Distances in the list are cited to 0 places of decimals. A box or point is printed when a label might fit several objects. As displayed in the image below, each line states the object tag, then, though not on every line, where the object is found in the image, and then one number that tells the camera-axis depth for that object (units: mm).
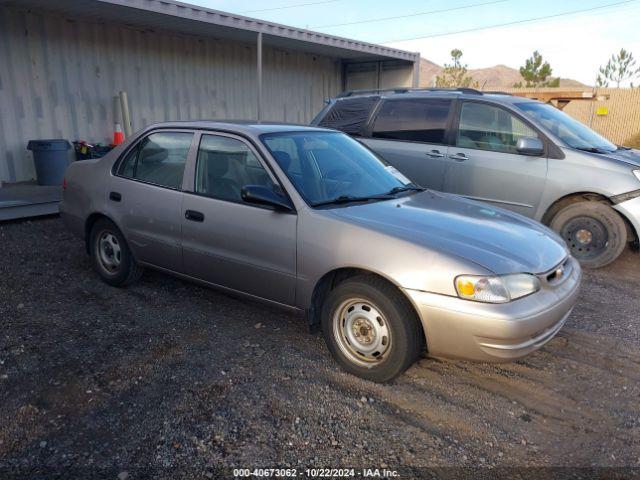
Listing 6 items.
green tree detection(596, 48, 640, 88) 37219
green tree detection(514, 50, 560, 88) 34031
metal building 8836
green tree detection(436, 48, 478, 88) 36156
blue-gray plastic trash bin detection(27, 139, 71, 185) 8812
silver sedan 2904
